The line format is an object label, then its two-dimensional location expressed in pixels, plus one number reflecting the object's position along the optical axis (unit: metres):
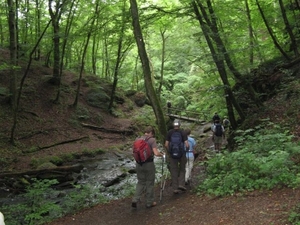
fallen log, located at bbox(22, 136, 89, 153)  14.50
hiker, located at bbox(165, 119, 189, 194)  7.54
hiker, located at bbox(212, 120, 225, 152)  12.55
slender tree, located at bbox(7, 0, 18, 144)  14.09
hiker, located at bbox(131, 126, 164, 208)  6.98
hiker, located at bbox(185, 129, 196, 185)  8.41
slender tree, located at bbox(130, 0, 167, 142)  9.38
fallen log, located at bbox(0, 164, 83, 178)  10.94
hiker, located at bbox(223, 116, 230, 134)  15.65
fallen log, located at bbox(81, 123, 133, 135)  20.20
